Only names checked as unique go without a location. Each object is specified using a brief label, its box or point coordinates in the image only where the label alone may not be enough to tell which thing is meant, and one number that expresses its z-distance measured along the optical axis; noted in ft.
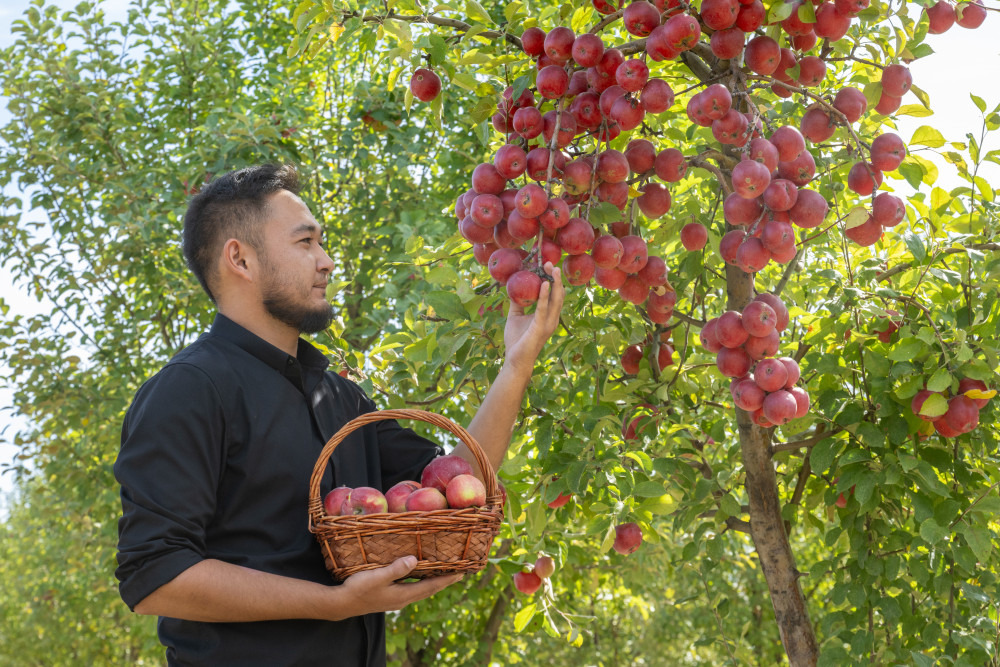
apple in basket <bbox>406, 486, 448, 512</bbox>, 4.83
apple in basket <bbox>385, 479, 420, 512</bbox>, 5.01
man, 4.34
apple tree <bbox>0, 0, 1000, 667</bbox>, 5.12
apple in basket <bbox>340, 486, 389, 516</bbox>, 4.76
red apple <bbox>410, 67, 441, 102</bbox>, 5.85
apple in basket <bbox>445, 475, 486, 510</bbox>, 4.96
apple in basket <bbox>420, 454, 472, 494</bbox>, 5.40
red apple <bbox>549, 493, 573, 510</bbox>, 6.97
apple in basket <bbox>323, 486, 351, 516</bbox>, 4.83
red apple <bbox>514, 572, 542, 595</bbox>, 8.31
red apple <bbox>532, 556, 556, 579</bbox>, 8.07
